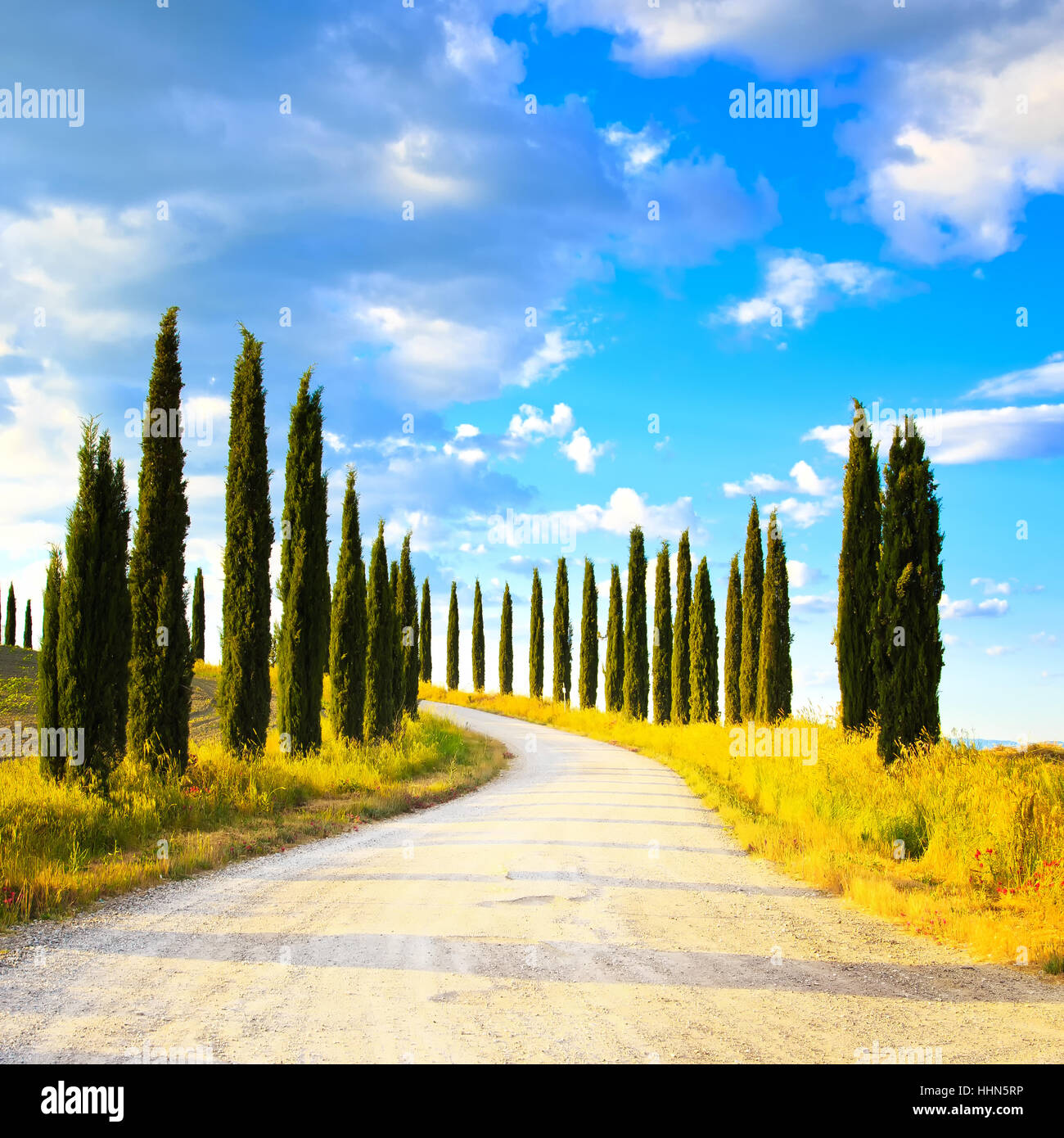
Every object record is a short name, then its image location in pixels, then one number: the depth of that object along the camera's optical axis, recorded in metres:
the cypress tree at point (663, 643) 40.97
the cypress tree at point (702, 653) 36.88
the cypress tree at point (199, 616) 57.16
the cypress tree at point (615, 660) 46.31
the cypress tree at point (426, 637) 61.75
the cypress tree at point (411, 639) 32.94
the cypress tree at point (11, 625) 71.25
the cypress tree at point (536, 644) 55.62
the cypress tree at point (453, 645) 64.00
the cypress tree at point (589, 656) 49.47
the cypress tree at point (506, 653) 61.12
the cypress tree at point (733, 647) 34.03
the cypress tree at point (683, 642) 39.06
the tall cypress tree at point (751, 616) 31.89
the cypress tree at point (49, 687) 12.09
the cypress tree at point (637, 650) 41.88
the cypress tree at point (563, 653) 52.84
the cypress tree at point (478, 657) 62.00
